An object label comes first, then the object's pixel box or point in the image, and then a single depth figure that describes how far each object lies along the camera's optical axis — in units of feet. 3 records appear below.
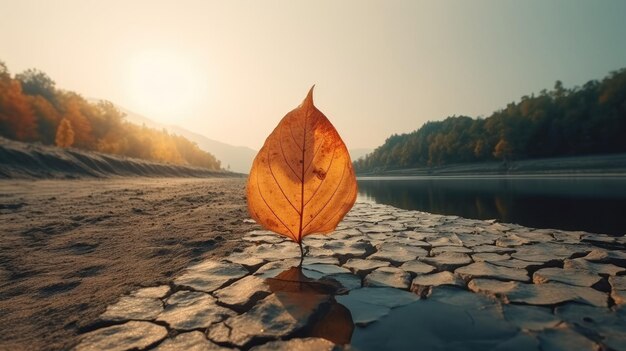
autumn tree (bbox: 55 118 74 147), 87.71
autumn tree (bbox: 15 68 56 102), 133.28
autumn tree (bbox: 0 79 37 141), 85.71
